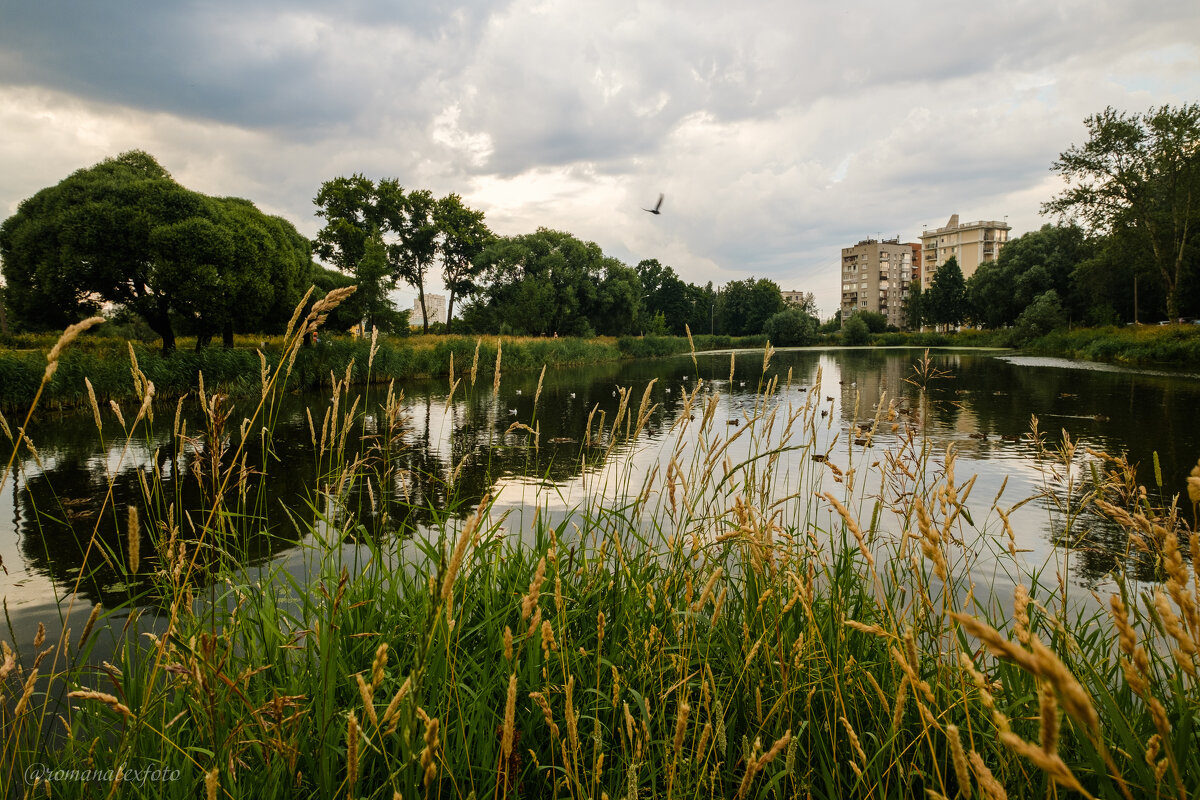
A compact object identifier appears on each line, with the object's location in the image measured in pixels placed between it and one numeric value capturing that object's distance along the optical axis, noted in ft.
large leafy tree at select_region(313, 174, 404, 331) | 143.02
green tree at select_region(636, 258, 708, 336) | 274.36
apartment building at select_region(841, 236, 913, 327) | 396.57
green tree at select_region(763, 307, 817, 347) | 257.55
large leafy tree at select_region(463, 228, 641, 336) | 151.23
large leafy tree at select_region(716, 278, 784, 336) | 289.88
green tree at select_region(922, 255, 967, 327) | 248.32
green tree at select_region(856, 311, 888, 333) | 294.66
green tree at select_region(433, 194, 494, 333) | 167.84
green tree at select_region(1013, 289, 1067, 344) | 151.23
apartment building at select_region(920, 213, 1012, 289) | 355.36
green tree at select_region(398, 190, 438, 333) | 164.25
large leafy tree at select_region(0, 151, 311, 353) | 53.31
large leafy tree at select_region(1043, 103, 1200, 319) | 95.40
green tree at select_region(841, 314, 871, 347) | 250.37
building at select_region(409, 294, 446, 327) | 469.16
